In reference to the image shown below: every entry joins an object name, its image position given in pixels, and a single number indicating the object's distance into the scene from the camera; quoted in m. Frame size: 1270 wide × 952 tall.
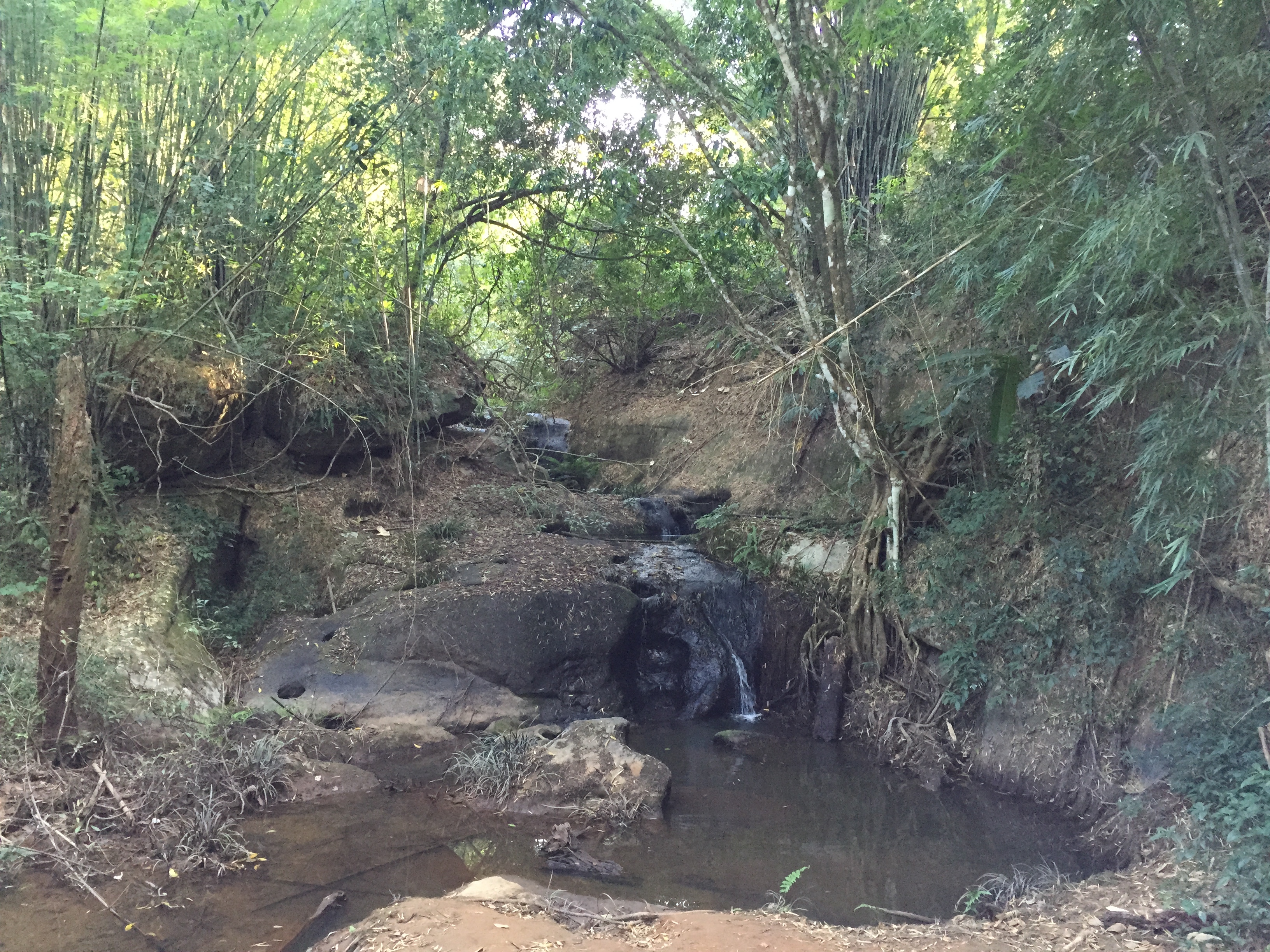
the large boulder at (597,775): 6.28
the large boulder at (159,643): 6.51
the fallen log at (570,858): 5.37
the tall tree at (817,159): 6.99
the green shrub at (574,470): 12.93
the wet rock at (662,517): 11.39
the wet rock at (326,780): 6.19
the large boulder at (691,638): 8.80
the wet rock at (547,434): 13.68
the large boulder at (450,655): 7.44
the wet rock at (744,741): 7.74
